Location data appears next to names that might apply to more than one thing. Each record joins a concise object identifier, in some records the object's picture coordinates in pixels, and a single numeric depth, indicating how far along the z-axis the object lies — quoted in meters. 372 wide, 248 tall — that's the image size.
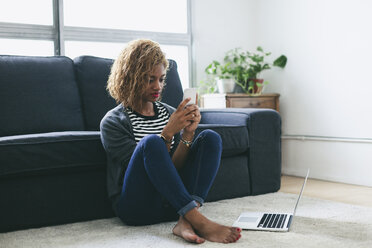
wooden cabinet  3.74
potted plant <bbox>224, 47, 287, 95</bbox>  3.87
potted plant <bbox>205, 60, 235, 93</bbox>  3.83
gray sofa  2.11
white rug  1.80
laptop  1.97
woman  1.81
